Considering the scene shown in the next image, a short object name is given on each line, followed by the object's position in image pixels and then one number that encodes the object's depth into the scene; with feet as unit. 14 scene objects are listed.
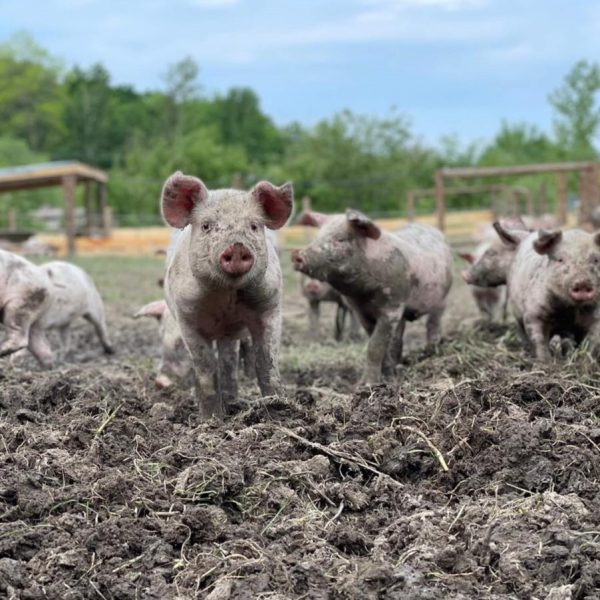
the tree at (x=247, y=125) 223.10
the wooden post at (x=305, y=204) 93.82
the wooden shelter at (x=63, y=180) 82.84
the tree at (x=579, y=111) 170.40
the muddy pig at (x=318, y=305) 33.04
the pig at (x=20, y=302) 26.05
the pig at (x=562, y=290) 21.71
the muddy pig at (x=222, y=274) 17.30
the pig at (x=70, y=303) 30.17
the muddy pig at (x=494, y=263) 28.81
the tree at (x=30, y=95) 228.63
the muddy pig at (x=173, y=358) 23.44
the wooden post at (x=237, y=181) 75.25
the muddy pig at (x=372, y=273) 23.04
